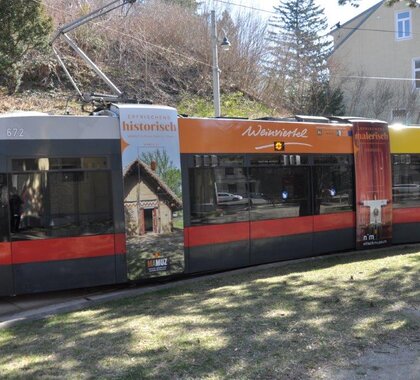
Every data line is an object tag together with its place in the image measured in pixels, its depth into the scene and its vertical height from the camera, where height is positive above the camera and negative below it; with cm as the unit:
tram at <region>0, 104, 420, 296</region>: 759 -10
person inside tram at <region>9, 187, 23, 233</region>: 744 -20
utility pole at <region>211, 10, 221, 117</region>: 1728 +382
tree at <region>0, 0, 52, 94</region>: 1501 +501
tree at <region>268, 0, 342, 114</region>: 3275 +713
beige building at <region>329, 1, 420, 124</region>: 3506 +814
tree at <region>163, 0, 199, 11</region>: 3428 +1262
